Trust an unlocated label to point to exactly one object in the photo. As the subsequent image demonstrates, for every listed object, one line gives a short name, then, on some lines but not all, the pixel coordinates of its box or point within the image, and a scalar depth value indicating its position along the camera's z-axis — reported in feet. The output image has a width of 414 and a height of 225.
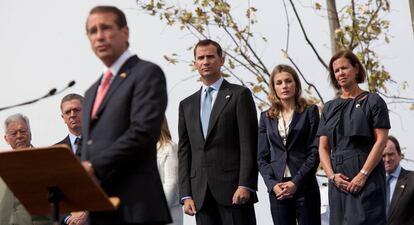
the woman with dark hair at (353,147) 33.32
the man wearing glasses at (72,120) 36.35
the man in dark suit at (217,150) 32.50
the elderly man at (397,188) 35.81
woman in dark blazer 34.42
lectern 21.79
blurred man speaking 22.65
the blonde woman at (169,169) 36.42
